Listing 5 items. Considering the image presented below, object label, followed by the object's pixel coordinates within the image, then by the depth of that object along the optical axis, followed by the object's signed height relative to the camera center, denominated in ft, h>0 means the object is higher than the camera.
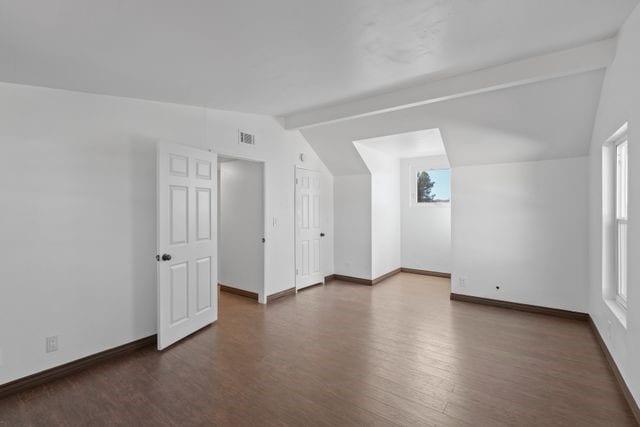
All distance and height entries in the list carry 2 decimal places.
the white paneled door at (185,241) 10.02 -1.06
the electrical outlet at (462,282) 15.35 -3.48
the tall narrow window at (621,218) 8.90 -0.20
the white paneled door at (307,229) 16.93 -0.99
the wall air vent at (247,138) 13.62 +3.24
